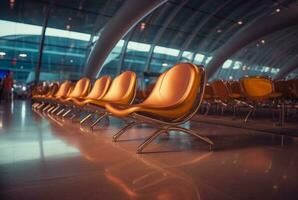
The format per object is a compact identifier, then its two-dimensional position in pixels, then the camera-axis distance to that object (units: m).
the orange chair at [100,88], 5.22
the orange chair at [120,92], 4.21
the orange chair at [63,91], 7.82
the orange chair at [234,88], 6.86
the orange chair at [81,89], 6.04
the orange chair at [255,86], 5.45
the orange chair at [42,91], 10.82
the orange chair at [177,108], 2.80
